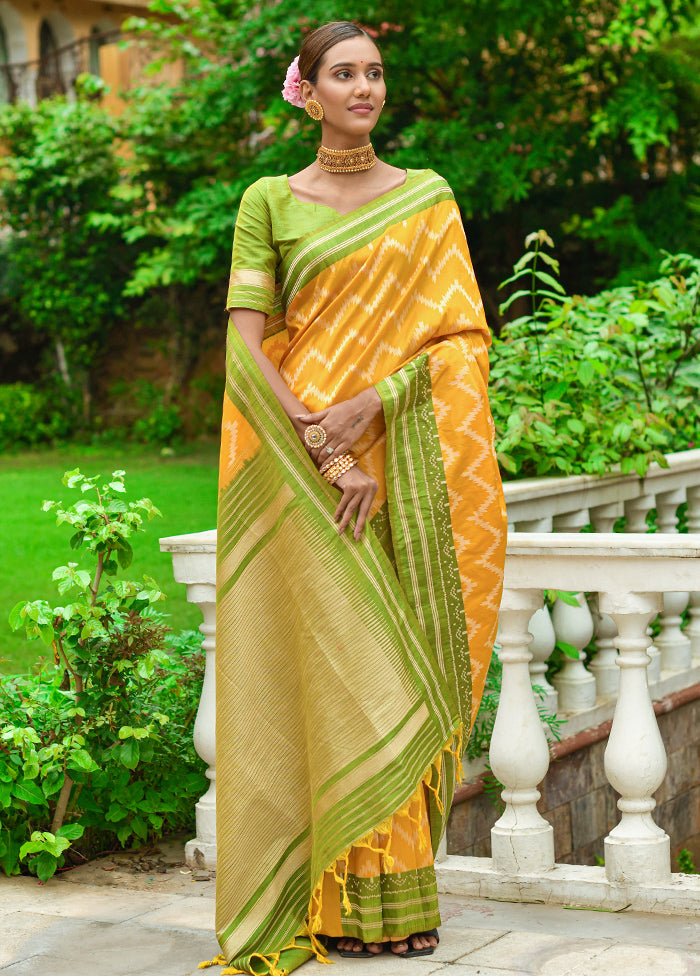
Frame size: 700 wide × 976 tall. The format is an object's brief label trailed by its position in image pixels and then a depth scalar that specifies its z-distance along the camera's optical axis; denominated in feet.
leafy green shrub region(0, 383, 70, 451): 47.78
